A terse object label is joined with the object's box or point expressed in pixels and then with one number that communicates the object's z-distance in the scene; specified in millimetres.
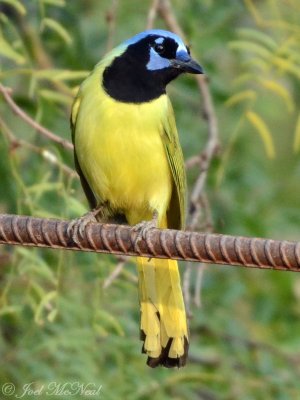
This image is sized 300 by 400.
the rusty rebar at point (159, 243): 6320
